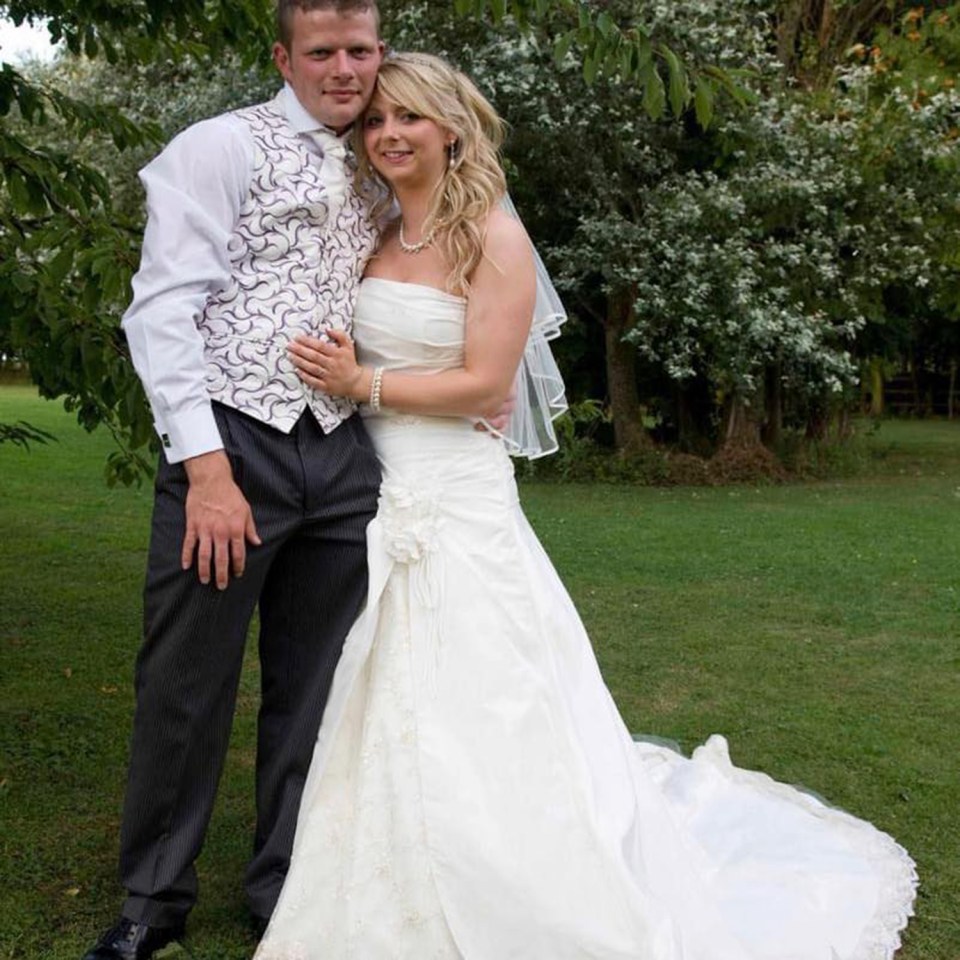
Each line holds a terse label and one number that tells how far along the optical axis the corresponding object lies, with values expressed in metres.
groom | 3.04
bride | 3.10
